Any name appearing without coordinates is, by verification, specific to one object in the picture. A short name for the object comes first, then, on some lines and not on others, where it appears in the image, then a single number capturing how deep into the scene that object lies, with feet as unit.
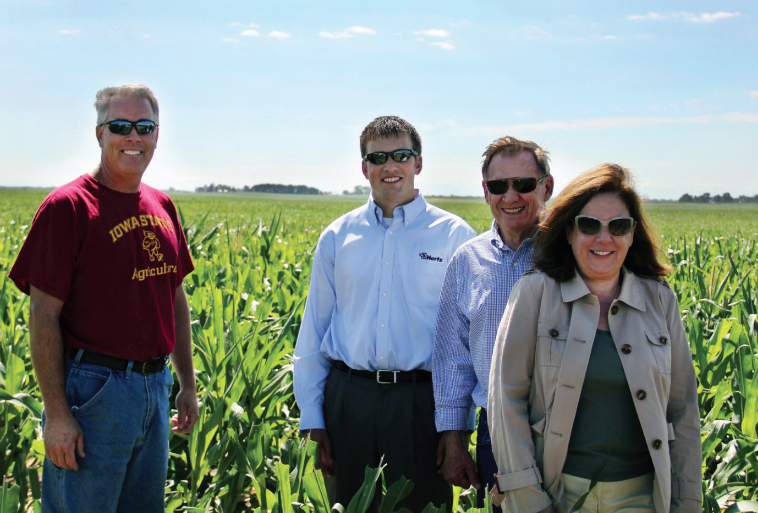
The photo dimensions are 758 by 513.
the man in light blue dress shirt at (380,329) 7.26
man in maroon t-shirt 5.59
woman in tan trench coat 5.07
